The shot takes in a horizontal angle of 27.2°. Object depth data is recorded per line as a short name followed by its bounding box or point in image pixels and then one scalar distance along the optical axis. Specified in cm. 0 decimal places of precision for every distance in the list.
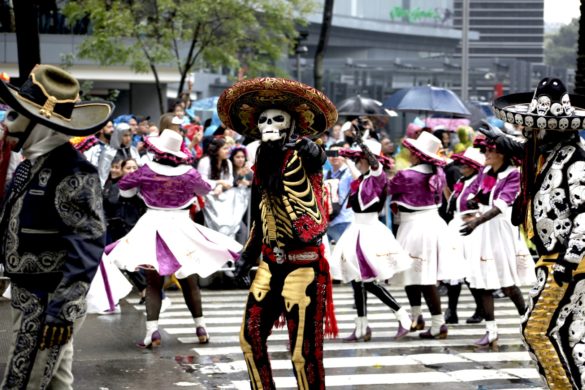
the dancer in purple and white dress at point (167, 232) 1102
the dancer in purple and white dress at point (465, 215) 1166
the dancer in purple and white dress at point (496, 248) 1122
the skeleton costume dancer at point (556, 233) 744
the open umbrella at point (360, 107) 1939
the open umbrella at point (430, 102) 1953
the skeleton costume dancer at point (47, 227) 635
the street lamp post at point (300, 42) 3045
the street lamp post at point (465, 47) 2764
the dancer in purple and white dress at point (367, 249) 1156
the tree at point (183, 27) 2823
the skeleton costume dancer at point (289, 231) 769
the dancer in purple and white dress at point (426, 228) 1176
